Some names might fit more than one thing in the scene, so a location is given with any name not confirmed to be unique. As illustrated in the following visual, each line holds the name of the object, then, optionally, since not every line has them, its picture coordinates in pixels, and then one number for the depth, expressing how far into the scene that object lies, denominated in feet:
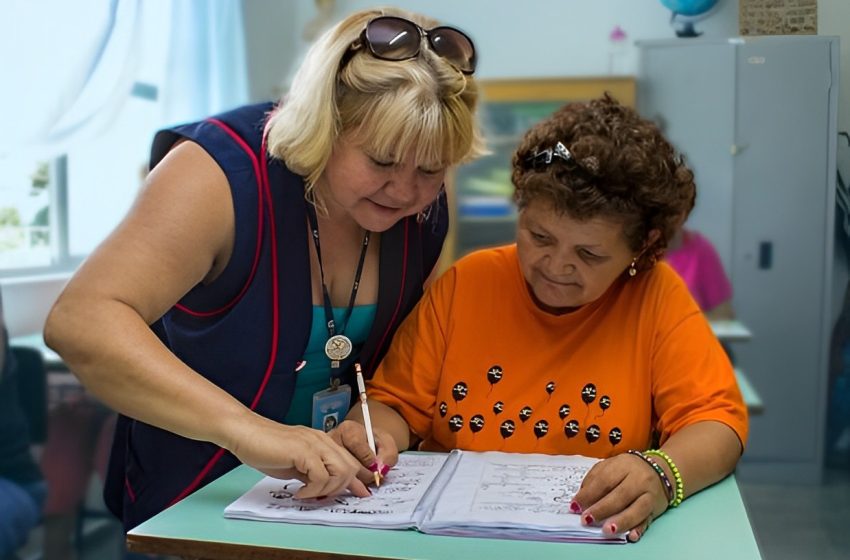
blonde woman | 3.65
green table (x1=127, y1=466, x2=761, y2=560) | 3.18
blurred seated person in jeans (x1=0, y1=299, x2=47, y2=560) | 6.45
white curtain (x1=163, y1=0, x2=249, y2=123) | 8.91
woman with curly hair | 4.42
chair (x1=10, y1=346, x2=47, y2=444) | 6.73
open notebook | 3.34
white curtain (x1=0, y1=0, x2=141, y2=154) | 7.06
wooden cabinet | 7.18
